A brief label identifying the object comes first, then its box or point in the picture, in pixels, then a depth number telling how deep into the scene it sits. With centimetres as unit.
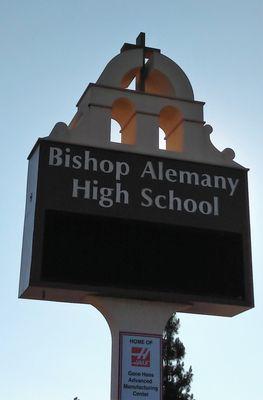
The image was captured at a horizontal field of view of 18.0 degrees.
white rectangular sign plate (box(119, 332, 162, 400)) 1305
